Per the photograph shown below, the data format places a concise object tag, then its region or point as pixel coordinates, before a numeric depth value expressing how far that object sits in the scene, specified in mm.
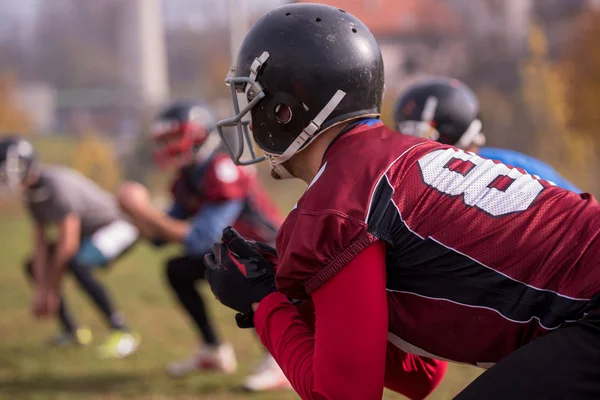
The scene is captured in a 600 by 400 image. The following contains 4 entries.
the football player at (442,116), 8719
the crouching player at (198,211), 10656
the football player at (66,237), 13086
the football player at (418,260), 3770
